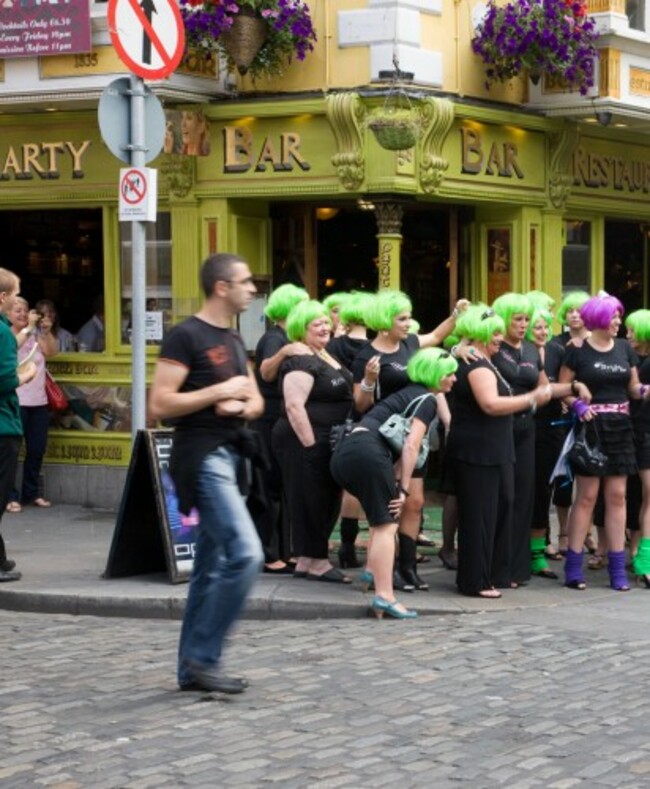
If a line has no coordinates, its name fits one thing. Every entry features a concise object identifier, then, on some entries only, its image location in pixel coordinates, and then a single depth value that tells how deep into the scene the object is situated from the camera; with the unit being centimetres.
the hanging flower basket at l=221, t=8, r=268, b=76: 1454
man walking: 790
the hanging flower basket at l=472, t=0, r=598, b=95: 1521
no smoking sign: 1145
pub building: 1482
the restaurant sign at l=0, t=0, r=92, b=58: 1473
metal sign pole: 1148
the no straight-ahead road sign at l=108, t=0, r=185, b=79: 1134
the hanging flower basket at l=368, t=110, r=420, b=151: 1406
